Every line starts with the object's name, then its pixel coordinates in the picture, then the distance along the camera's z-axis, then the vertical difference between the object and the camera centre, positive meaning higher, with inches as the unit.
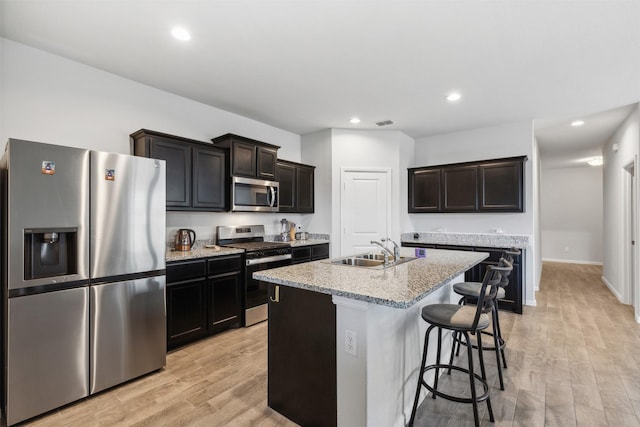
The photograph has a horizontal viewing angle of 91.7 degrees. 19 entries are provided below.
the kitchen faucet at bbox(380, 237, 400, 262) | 103.9 -13.1
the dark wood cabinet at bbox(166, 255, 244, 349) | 117.4 -33.5
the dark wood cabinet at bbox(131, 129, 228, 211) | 124.1 +20.8
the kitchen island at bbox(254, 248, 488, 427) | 63.9 -29.6
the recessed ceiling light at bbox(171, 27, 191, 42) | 91.9 +55.0
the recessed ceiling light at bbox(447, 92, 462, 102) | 141.1 +54.7
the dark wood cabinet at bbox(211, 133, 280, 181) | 150.3 +30.4
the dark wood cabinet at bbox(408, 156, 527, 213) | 175.9 +17.0
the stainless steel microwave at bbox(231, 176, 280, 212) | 152.5 +10.5
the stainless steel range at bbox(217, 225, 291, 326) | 143.7 -21.3
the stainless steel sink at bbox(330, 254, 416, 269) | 102.4 -15.7
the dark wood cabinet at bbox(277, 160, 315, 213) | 185.6 +17.8
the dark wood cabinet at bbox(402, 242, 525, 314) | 162.9 -33.9
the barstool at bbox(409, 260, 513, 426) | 70.4 -25.2
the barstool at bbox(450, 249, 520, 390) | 91.5 -27.3
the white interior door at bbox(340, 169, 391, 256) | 198.4 +5.0
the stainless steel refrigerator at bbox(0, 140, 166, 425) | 77.1 -16.0
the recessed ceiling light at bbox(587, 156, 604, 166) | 258.5 +44.2
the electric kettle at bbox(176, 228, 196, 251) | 137.1 -11.0
